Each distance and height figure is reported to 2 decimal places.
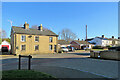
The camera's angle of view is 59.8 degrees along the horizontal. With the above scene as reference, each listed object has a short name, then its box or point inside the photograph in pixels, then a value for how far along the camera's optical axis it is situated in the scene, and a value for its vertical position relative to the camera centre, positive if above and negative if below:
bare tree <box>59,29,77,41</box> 60.25 +4.46
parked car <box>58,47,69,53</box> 31.88 -1.76
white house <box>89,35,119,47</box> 60.59 +1.66
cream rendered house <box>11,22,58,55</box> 25.69 +0.84
